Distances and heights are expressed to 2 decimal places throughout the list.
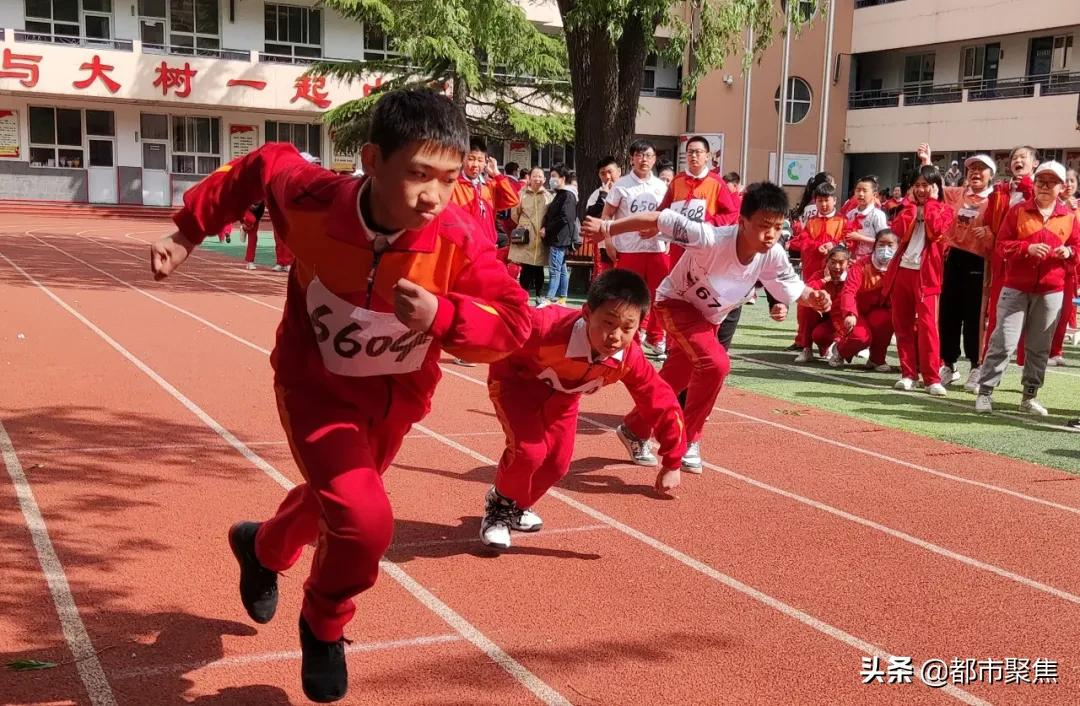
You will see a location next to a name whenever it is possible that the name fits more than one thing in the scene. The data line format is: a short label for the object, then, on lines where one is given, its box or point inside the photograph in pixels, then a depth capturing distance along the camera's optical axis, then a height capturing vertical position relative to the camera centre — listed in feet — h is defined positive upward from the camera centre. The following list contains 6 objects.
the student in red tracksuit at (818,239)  38.50 -0.33
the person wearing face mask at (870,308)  36.88 -2.63
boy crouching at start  15.92 -2.49
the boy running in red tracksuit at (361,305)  10.00 -0.80
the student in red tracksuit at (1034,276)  27.95 -1.06
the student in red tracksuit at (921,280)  31.99 -1.41
